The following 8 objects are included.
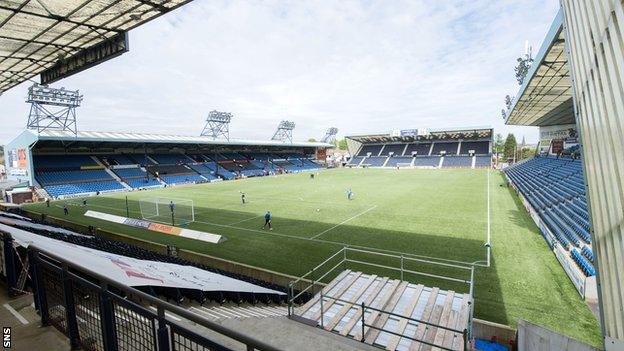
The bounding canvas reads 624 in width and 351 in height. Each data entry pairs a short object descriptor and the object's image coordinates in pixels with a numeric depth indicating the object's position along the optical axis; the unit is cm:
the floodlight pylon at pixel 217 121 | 7094
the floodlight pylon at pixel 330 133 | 11356
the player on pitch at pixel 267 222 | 2048
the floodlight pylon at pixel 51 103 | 4116
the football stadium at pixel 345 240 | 417
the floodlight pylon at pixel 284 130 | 9125
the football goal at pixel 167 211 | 2383
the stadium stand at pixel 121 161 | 4184
